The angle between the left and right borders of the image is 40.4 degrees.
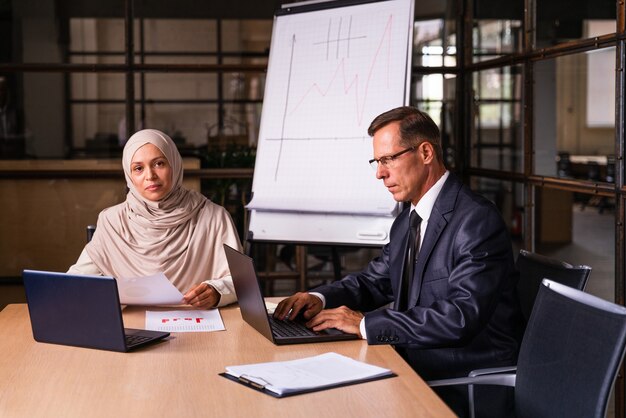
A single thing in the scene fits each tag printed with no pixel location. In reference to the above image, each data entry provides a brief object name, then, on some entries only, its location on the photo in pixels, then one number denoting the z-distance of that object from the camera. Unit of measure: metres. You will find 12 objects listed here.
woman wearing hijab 2.87
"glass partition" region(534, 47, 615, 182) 2.92
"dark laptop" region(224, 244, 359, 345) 2.06
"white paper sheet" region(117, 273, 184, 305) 2.33
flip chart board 3.42
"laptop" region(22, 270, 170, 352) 1.98
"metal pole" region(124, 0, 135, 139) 4.18
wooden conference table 1.58
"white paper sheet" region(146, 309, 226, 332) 2.27
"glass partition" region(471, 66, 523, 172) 3.64
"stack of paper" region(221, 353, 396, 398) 1.68
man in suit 2.09
